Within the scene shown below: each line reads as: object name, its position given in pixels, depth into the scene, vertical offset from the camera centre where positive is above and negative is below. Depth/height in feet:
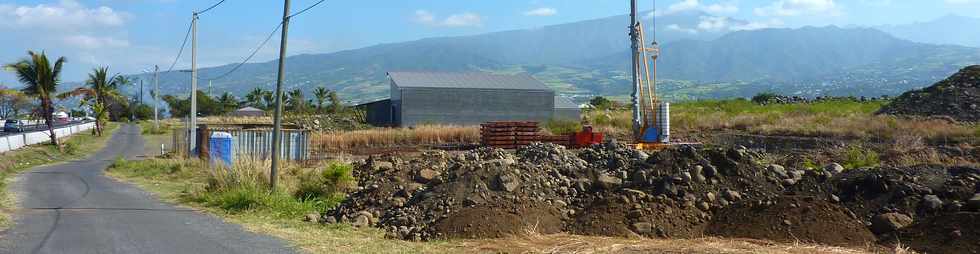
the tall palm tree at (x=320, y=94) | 383.78 +12.29
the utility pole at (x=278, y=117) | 53.72 +0.20
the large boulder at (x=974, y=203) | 36.96 -3.64
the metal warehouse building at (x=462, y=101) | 191.21 +4.62
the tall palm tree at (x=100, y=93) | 196.24 +6.49
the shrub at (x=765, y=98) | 248.93 +7.21
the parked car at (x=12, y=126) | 202.45 -1.59
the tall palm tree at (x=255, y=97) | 428.56 +11.88
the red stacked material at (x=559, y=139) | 110.37 -2.51
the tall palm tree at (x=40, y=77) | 133.69 +6.87
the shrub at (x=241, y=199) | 48.93 -4.68
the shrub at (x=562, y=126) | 151.85 -1.00
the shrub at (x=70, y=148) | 133.51 -4.65
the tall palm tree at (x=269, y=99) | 419.95 +10.76
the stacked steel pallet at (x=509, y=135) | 114.58 -1.98
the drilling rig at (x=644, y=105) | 88.99 +1.73
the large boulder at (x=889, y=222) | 37.35 -4.54
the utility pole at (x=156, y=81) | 210.38 +10.11
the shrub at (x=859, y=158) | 67.20 -3.13
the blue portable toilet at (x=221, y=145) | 87.05 -2.63
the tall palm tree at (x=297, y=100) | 345.08 +8.98
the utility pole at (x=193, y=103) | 110.11 +2.36
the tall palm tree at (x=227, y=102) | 409.08 +9.08
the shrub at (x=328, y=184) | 56.03 -4.34
